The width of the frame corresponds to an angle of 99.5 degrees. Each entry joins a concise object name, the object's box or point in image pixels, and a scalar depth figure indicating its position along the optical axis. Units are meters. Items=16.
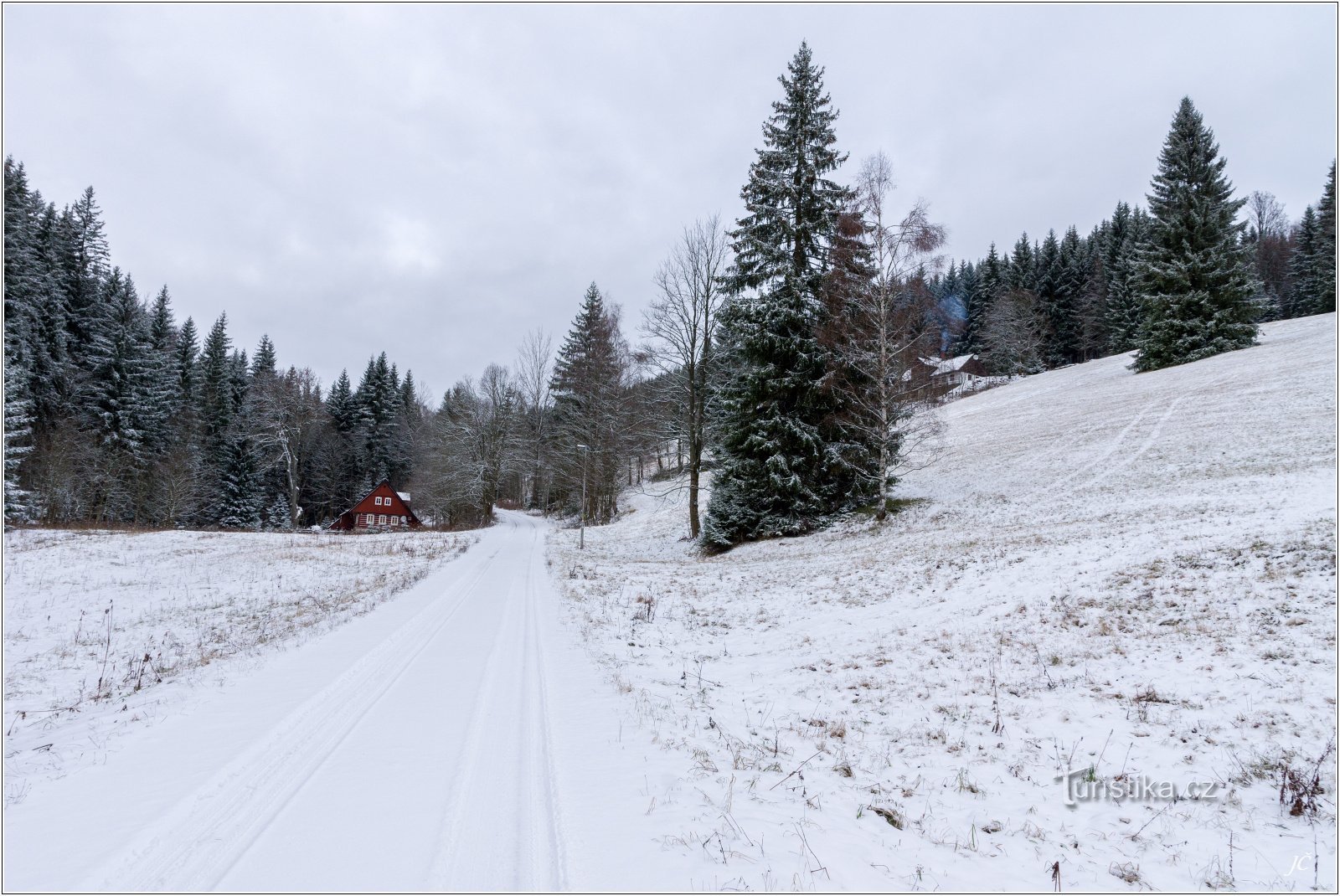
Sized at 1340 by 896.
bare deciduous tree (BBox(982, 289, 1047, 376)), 56.56
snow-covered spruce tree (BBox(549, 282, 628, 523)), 39.03
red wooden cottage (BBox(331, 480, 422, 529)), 53.81
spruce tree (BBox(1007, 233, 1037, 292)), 62.56
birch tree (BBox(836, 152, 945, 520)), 18.94
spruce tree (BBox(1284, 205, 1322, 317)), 49.22
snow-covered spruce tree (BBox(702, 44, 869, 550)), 20.52
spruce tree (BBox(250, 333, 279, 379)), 66.88
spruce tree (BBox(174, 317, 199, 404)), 53.91
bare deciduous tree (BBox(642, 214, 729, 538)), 24.81
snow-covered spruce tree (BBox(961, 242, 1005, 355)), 64.31
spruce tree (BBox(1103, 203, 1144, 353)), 49.69
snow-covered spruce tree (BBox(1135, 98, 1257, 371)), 33.38
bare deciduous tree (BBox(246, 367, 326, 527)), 47.41
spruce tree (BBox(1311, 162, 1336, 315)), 45.94
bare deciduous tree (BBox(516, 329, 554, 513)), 50.84
